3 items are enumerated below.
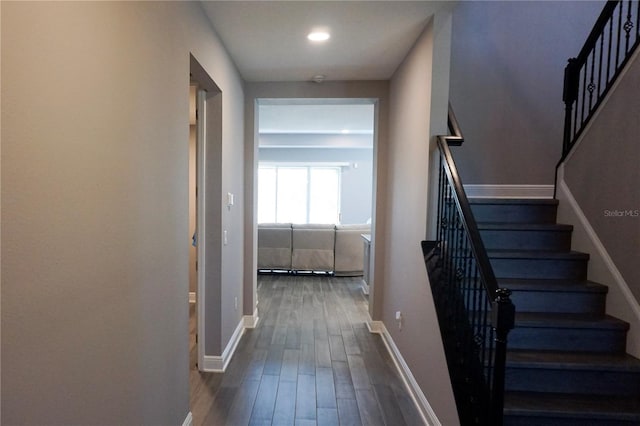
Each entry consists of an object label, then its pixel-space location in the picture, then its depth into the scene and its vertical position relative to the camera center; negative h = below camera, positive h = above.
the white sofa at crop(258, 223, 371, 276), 5.71 -0.87
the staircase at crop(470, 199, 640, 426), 1.64 -0.85
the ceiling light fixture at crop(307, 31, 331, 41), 2.36 +1.25
